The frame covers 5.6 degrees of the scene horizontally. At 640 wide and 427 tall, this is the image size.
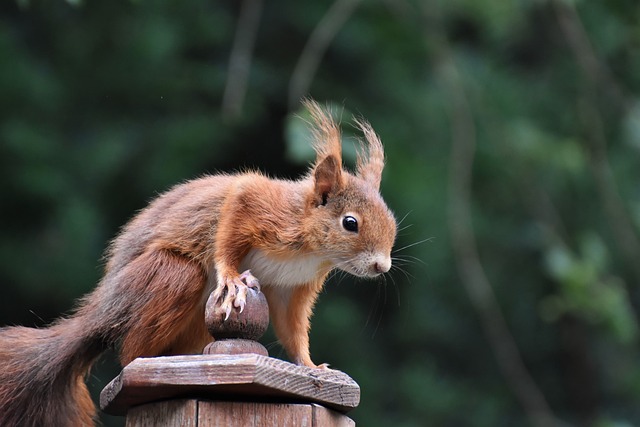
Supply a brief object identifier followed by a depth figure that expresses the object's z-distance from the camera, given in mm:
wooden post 2758
